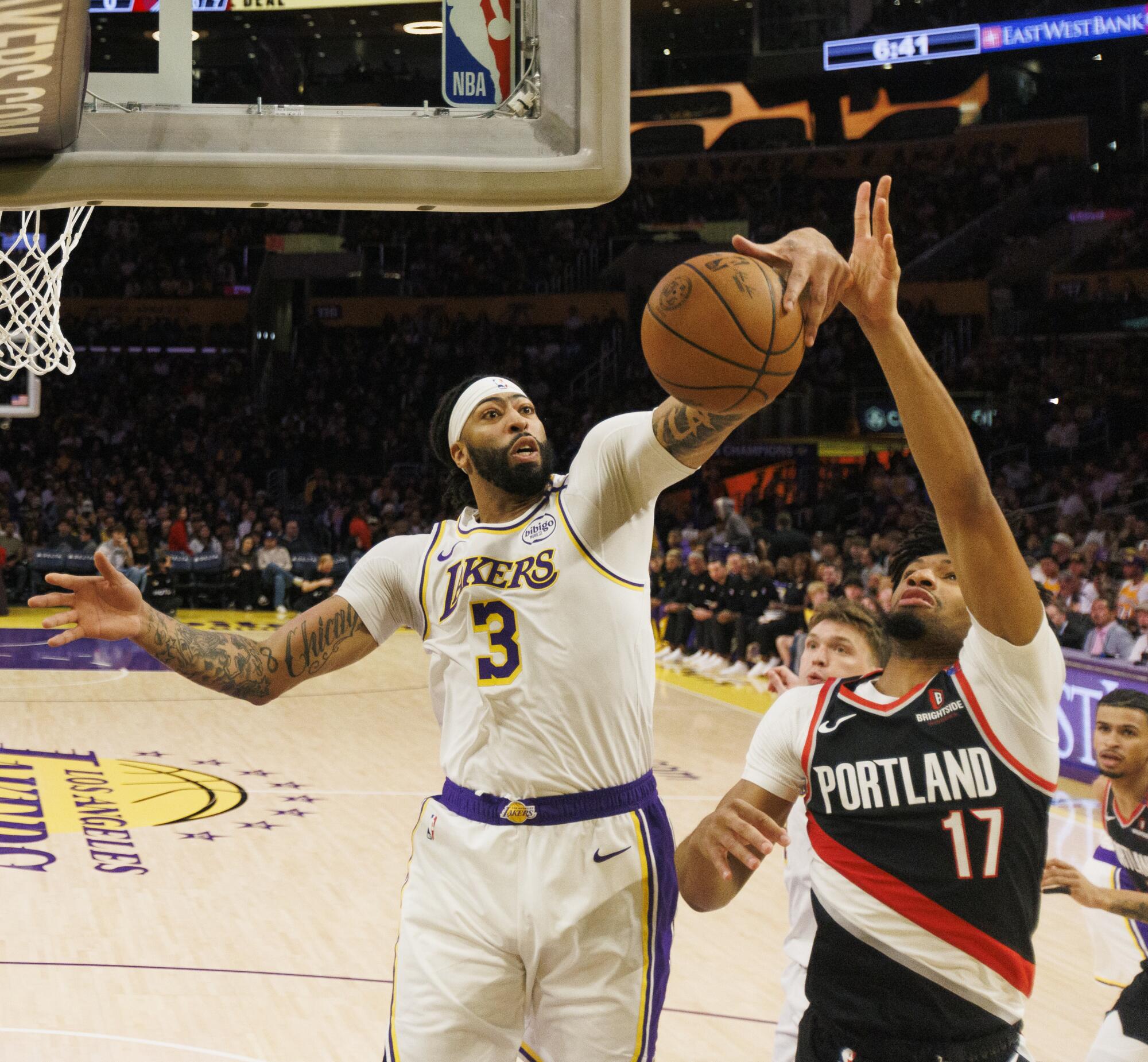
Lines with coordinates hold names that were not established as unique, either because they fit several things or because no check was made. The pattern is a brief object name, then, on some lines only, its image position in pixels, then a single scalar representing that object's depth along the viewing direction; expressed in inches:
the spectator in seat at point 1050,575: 500.1
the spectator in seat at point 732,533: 621.3
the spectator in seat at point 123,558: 721.0
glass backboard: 109.5
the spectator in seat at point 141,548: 773.3
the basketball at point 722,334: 95.0
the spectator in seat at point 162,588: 732.7
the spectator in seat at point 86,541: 770.2
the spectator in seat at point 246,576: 775.1
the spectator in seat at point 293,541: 799.7
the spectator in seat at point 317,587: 690.2
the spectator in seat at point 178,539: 812.6
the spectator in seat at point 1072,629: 436.5
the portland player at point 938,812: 91.5
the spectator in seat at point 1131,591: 426.9
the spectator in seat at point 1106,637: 408.2
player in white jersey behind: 128.8
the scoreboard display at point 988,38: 804.6
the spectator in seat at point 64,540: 773.9
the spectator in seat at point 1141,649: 387.5
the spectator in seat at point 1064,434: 788.6
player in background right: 144.5
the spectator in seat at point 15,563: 764.6
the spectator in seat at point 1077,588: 472.4
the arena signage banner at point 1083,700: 350.6
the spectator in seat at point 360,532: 837.8
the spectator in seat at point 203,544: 797.9
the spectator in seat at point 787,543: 634.2
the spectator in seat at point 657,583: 652.7
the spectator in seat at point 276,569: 768.3
